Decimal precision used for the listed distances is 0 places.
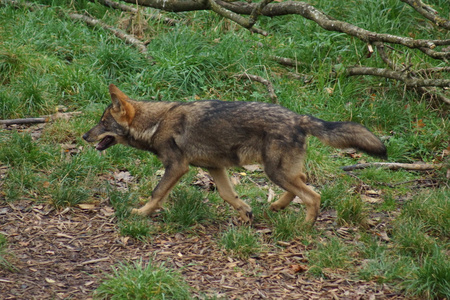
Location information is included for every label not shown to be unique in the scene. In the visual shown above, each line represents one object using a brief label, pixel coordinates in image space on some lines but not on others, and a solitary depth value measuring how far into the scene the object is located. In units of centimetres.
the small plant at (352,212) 1336
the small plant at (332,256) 1127
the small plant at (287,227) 1252
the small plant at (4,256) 1052
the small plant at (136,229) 1223
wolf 1245
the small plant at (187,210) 1299
